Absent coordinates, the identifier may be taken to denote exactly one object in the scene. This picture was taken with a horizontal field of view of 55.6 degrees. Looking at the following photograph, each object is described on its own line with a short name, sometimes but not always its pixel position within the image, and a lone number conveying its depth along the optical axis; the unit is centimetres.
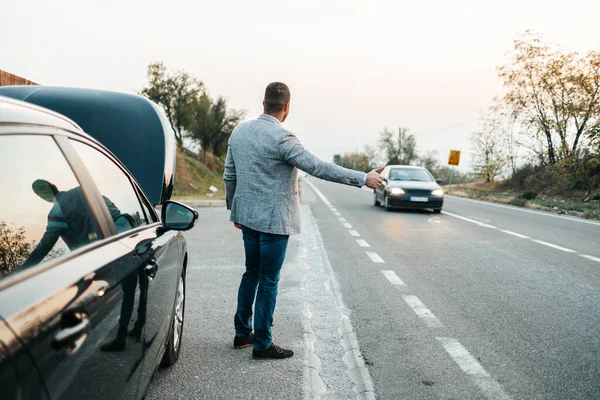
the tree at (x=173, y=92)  4897
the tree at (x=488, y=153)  4113
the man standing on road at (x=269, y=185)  394
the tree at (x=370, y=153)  13602
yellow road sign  4566
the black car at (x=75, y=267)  145
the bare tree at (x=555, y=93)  2892
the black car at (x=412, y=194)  1802
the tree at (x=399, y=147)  10006
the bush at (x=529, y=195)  2706
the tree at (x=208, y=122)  4634
